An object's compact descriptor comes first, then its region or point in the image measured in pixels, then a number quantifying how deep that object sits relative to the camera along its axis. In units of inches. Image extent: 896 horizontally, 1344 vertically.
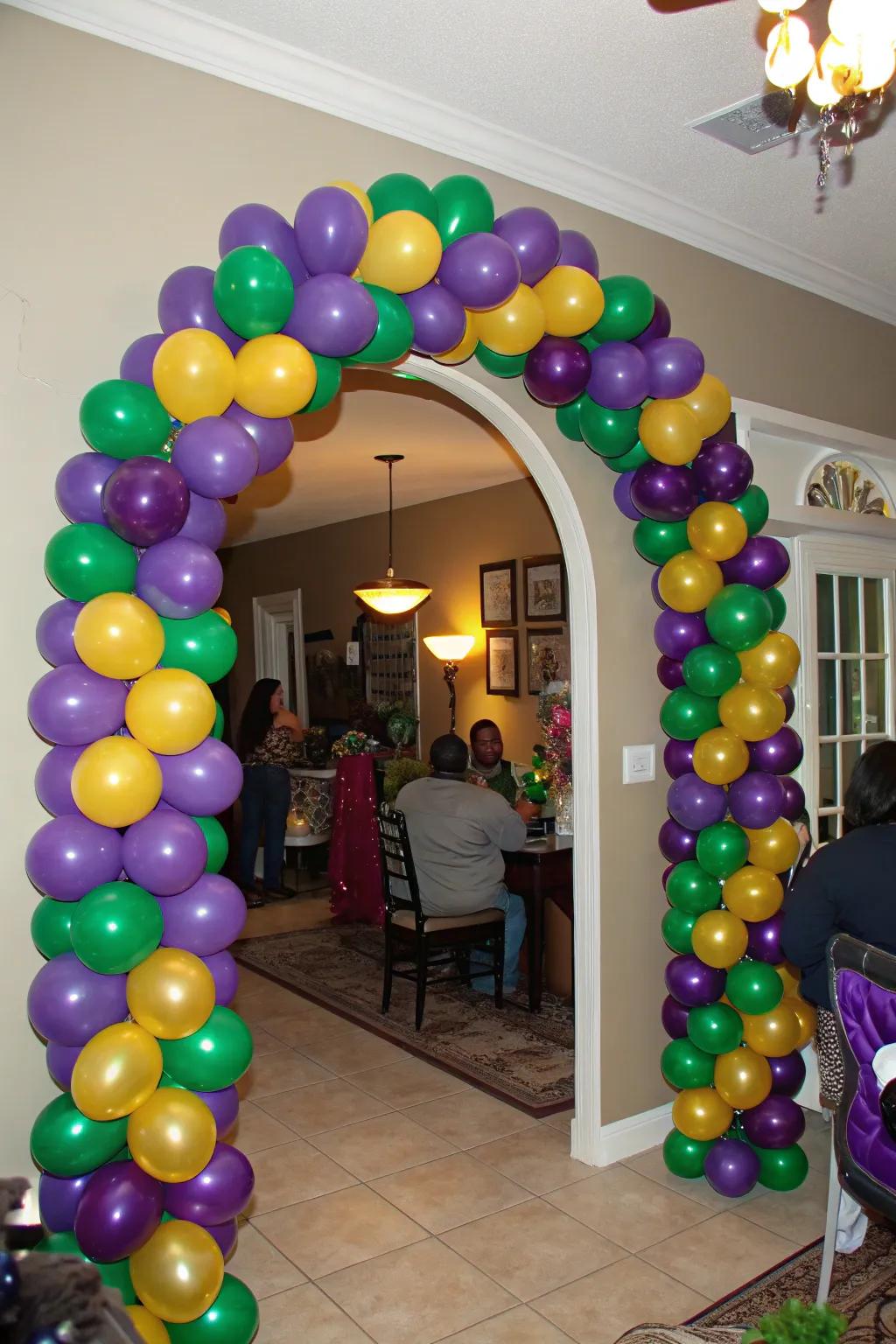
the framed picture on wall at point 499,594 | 279.6
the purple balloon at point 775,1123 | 119.7
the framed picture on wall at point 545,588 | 262.4
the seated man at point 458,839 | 180.5
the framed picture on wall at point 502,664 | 279.4
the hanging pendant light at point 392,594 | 263.9
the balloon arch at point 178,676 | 77.4
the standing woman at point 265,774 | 279.4
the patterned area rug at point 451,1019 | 157.4
